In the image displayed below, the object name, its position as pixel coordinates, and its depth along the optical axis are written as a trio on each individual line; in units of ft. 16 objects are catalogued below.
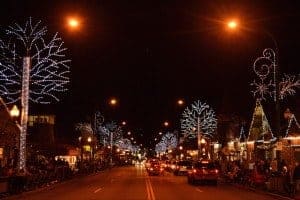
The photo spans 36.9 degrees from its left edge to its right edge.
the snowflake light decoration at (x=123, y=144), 377.63
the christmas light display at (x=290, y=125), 97.22
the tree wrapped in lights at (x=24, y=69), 83.78
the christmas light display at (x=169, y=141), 387.48
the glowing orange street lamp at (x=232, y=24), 69.40
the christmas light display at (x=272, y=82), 98.65
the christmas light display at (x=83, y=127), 233.85
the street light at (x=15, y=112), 76.34
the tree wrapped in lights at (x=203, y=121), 198.27
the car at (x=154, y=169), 162.37
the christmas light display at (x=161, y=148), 456.68
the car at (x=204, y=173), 103.77
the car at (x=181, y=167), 158.73
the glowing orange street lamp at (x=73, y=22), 63.02
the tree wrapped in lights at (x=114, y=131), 299.42
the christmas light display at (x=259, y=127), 118.23
